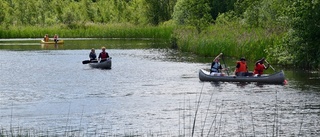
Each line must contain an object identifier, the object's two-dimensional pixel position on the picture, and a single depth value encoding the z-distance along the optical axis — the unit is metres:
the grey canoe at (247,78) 32.91
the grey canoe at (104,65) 42.96
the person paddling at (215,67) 35.53
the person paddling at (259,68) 34.97
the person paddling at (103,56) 44.72
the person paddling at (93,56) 45.42
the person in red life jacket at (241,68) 34.65
